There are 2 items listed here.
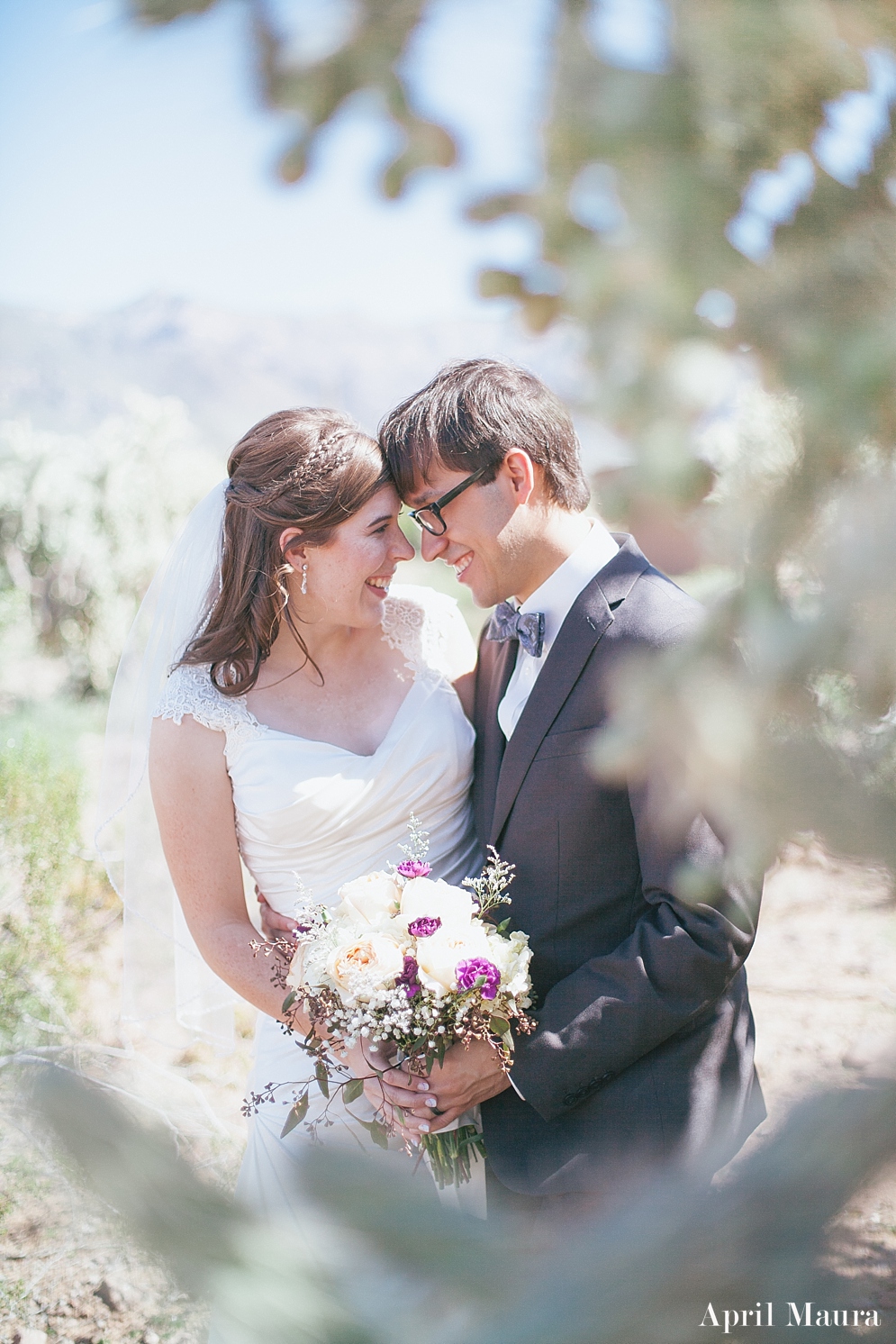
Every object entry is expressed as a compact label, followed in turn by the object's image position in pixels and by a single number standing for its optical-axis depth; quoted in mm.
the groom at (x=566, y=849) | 2125
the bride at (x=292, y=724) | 2658
